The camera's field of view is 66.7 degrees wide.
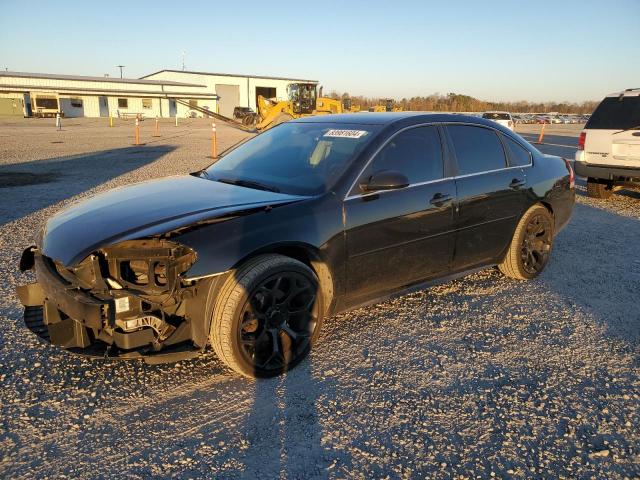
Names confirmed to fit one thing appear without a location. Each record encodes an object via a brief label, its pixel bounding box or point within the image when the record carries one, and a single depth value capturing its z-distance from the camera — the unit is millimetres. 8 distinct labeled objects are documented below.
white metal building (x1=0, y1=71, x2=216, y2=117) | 52812
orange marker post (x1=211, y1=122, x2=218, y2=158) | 16217
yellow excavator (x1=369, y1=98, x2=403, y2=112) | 38988
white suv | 8031
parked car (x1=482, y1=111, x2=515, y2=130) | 23203
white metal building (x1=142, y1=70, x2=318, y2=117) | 69250
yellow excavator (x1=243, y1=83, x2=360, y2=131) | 27516
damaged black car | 2730
